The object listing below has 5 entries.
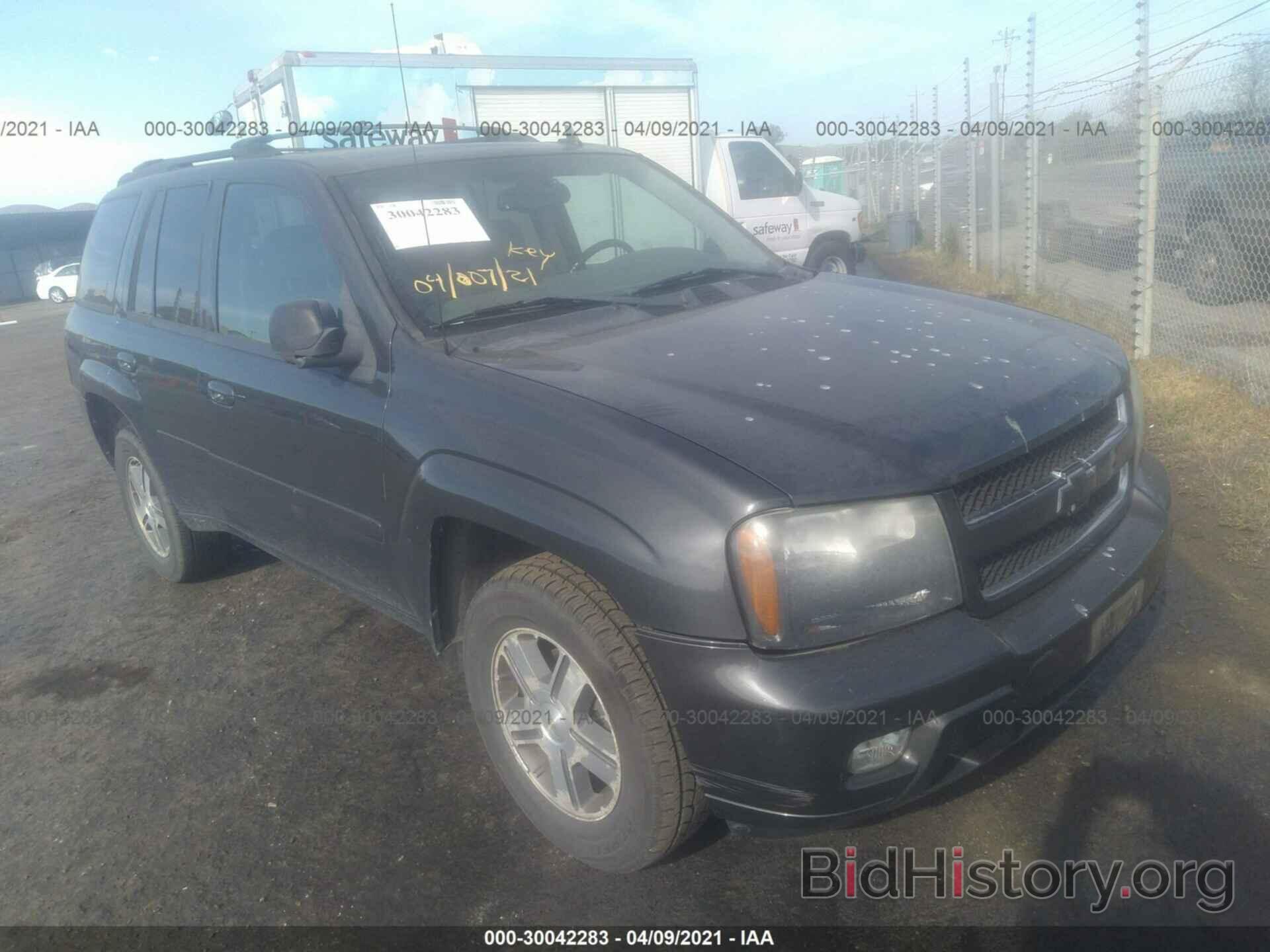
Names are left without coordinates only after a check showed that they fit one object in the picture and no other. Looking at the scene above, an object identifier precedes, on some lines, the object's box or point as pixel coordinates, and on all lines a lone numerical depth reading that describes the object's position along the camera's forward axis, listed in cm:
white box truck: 971
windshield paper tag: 289
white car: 2938
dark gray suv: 193
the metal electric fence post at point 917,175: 1594
